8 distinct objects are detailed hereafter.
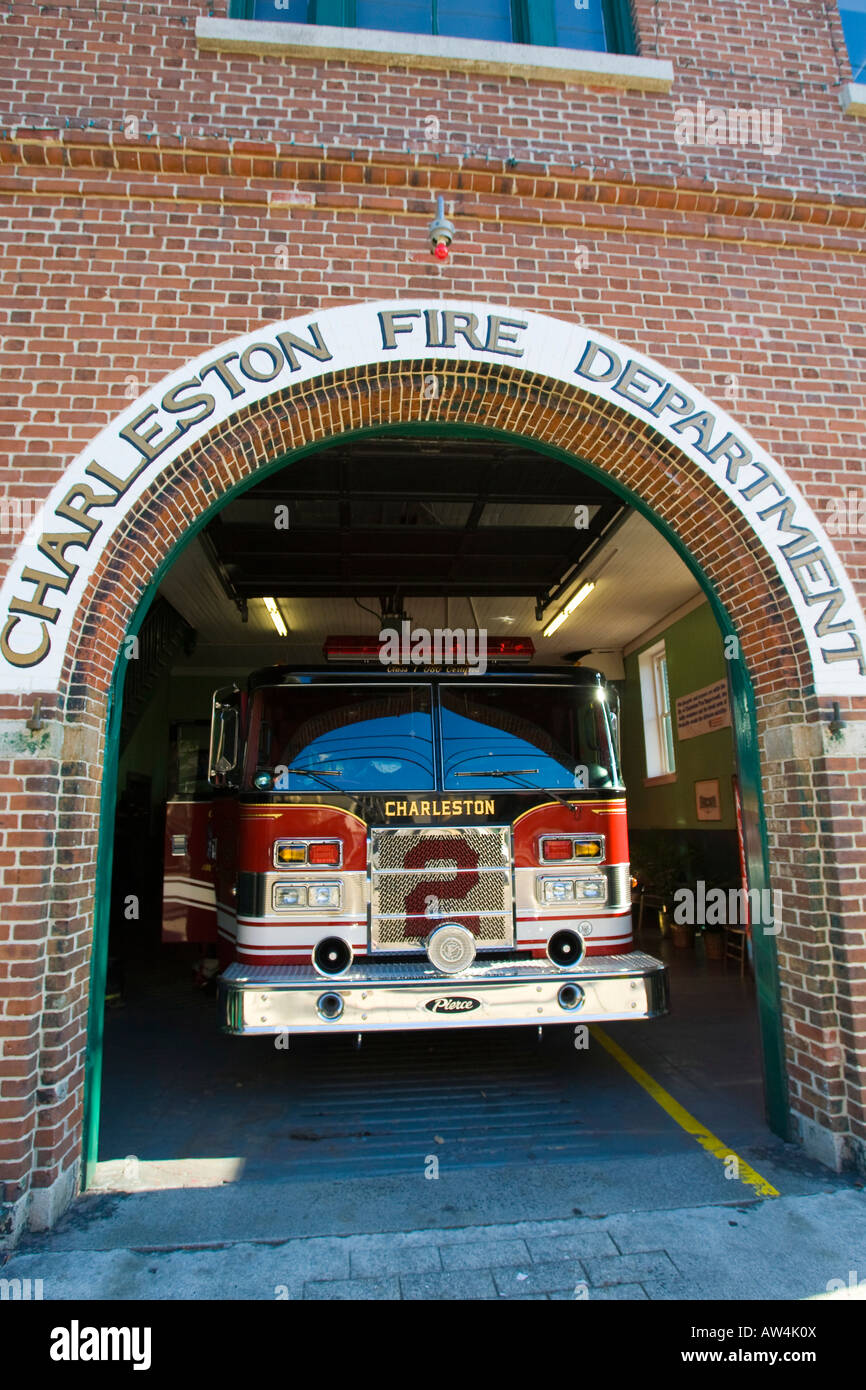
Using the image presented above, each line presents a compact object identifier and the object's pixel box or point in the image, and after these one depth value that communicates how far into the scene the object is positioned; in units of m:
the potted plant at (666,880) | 10.91
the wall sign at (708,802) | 10.68
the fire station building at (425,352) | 3.98
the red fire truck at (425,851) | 4.51
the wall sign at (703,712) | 10.39
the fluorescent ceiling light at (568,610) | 10.58
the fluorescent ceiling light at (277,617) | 11.41
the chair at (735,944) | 9.22
